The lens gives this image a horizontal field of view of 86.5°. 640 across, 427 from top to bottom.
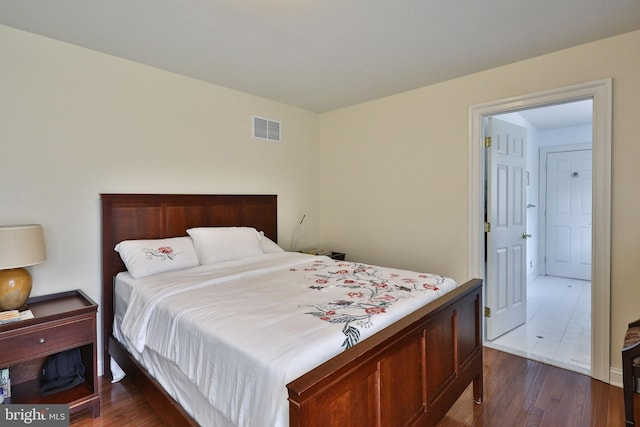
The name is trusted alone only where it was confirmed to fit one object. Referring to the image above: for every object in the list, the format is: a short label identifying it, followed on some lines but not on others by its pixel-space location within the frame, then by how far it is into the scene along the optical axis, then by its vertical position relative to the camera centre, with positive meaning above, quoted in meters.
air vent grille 3.61 +0.87
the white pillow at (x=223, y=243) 2.78 -0.30
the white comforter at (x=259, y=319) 1.22 -0.51
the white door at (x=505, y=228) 3.12 -0.20
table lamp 1.89 -0.28
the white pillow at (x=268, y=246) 3.24 -0.37
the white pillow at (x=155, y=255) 2.40 -0.35
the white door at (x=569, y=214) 5.28 -0.11
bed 1.13 -0.64
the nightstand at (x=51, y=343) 1.83 -0.76
